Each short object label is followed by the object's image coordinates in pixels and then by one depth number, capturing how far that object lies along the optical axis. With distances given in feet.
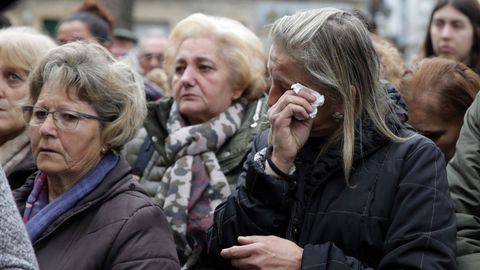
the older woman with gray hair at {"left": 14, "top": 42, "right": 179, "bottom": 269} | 19.08
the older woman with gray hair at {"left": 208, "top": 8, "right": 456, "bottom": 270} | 16.82
